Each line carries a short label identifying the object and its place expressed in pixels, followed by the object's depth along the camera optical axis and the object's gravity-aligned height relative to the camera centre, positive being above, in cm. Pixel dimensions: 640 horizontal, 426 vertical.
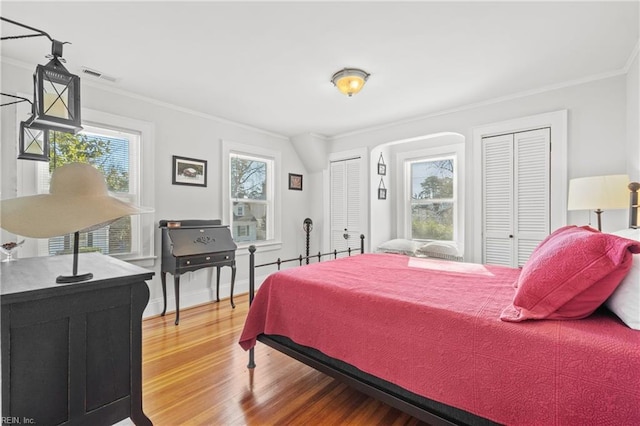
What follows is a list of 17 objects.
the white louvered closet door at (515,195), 313 +19
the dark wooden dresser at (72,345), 103 -52
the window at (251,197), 436 +24
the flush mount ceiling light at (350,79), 262 +118
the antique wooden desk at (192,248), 320 -41
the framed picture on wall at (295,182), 502 +52
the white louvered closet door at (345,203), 468 +14
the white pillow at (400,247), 422 -50
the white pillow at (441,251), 390 -51
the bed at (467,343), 106 -59
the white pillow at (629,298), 114 -34
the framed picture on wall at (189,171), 363 +52
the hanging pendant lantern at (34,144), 210 +49
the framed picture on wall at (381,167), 466 +71
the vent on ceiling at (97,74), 266 +128
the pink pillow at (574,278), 117 -27
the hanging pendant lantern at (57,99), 139 +56
